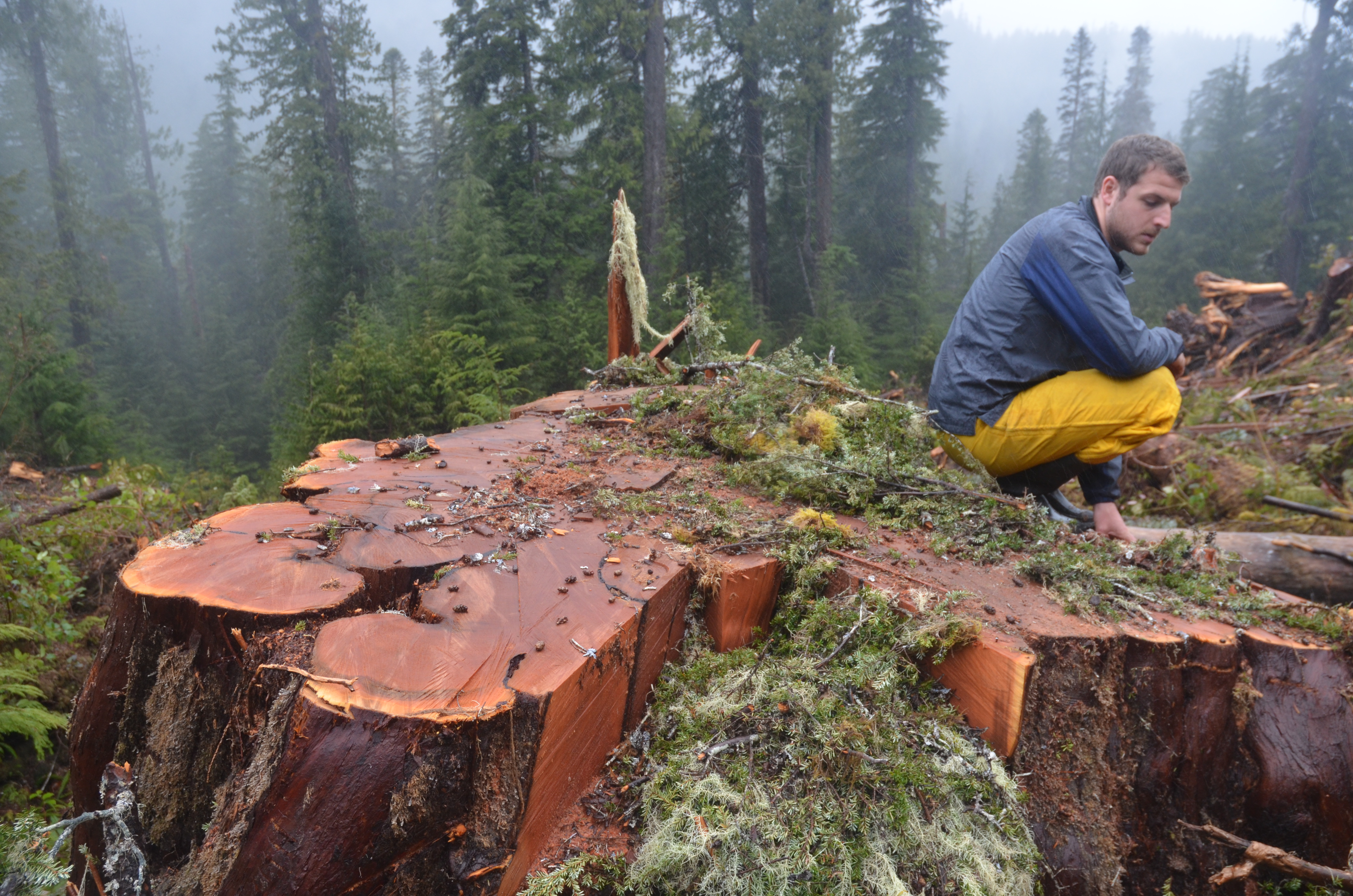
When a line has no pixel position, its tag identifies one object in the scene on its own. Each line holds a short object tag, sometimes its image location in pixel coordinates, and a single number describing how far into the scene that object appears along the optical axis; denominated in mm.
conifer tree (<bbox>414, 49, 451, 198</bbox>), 27625
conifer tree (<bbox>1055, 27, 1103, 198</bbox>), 36562
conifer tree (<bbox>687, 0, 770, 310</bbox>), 16953
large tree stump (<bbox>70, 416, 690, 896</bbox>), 1322
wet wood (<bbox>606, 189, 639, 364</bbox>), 6391
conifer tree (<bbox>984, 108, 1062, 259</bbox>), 34250
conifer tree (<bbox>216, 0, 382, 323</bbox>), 15844
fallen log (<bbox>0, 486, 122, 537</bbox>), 4531
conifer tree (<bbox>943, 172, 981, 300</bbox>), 30062
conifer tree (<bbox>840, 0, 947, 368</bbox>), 20094
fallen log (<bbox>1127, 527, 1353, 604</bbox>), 3336
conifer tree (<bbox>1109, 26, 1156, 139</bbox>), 41500
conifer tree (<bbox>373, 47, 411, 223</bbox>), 29484
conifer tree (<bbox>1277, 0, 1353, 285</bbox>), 20297
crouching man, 2623
